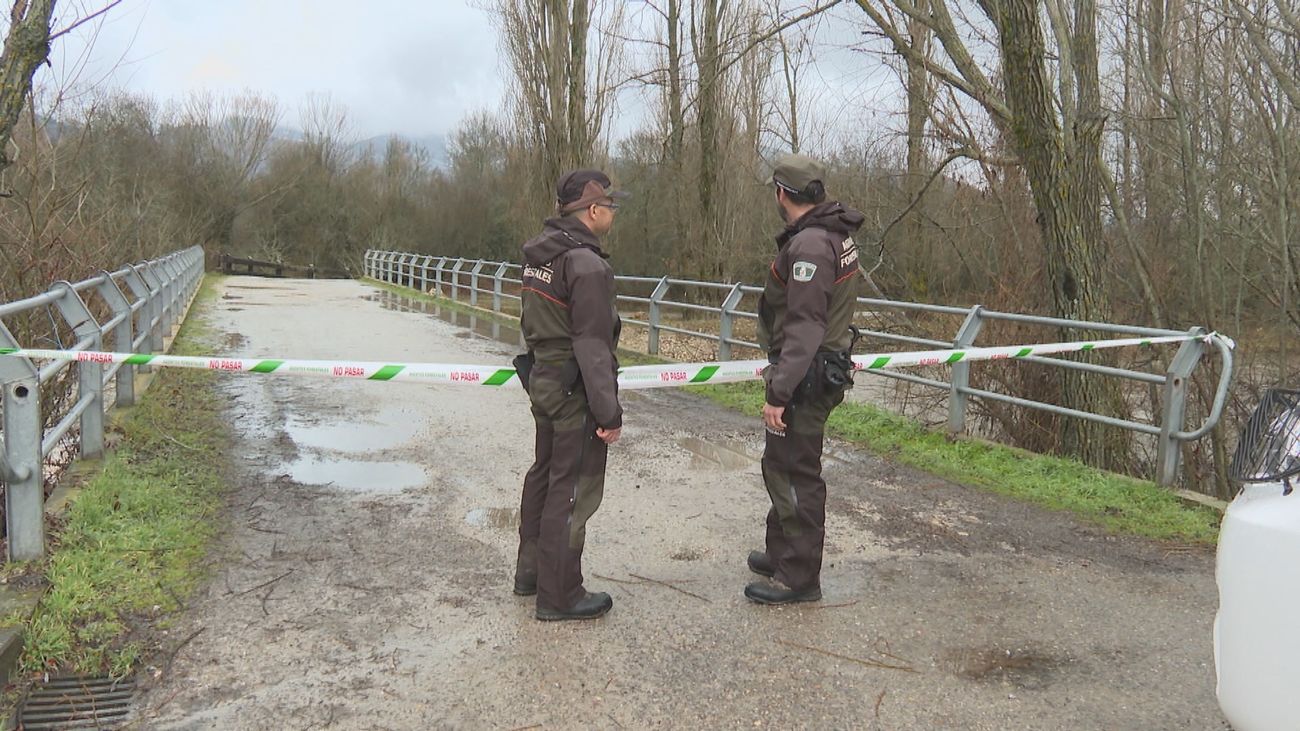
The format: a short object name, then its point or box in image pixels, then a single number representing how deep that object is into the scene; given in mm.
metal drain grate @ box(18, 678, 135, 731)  2949
